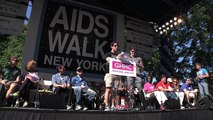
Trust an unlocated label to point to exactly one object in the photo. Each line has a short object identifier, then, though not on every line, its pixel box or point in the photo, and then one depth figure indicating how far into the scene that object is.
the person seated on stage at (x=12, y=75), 4.61
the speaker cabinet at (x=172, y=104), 5.05
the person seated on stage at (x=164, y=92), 6.32
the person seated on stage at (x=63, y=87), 5.04
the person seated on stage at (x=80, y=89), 5.05
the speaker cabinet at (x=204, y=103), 5.68
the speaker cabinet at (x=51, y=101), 3.69
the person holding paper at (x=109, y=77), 4.46
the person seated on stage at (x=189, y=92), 7.47
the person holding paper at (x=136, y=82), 4.95
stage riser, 3.12
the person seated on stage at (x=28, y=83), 4.51
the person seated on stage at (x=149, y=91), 6.51
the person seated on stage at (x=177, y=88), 7.23
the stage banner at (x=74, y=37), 7.14
